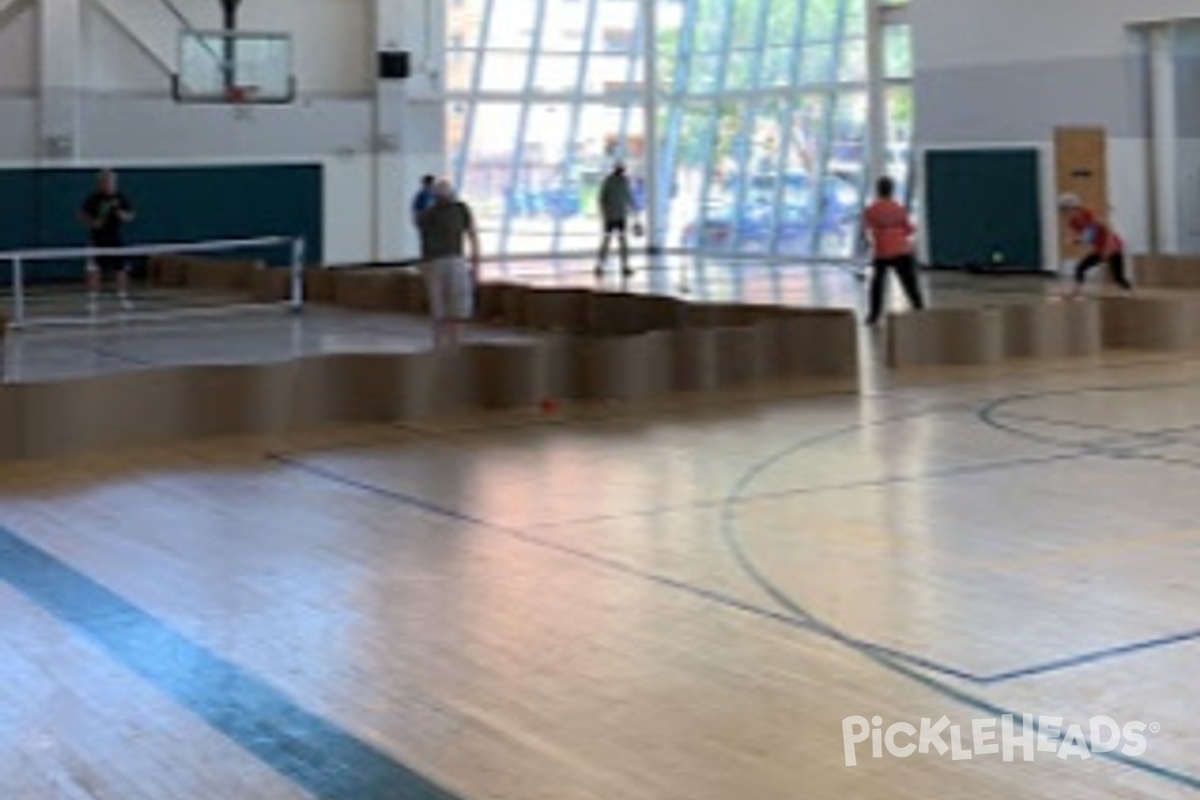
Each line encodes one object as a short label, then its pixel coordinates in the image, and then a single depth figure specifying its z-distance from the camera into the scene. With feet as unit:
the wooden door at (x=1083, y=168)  76.43
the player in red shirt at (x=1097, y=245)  60.59
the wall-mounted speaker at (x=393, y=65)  92.43
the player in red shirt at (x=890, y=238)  52.90
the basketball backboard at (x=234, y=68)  82.84
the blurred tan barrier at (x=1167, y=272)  67.92
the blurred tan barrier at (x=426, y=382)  32.94
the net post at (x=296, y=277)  63.31
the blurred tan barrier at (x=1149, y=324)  48.08
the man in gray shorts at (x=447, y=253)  46.09
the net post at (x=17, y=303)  54.39
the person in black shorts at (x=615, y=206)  81.82
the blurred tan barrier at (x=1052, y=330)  46.47
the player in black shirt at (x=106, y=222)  67.41
